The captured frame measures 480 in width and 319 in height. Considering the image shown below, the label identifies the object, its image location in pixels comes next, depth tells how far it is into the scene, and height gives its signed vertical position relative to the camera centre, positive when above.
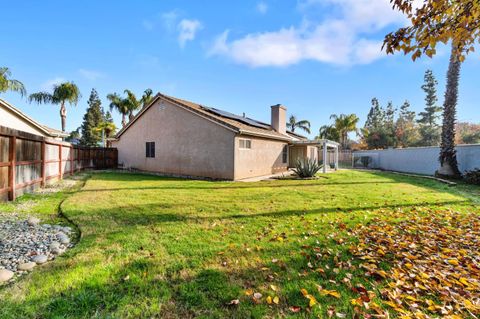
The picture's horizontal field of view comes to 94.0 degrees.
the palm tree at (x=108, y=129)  29.47 +3.68
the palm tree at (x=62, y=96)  28.14 +7.65
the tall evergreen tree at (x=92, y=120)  44.94 +7.94
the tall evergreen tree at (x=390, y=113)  51.43 +10.68
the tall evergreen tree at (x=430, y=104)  42.41 +10.46
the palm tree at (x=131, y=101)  32.69 +8.11
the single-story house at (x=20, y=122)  12.79 +2.16
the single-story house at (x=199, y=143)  12.91 +0.95
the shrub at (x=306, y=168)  13.63 -0.65
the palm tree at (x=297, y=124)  40.22 +6.06
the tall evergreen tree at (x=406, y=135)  35.59 +3.73
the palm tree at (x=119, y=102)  32.72 +7.96
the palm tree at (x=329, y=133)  37.34 +4.34
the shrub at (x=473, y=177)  11.77 -0.96
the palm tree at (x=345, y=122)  34.44 +5.54
